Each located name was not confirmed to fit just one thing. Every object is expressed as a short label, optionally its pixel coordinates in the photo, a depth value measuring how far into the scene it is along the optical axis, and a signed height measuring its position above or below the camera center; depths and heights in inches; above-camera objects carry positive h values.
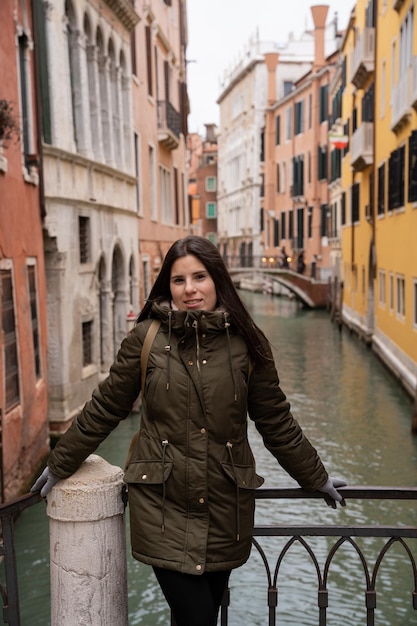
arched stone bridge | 1272.1 -91.4
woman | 90.4 -22.6
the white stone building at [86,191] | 387.5 +25.6
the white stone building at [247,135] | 1771.7 +241.2
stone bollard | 99.0 -39.2
